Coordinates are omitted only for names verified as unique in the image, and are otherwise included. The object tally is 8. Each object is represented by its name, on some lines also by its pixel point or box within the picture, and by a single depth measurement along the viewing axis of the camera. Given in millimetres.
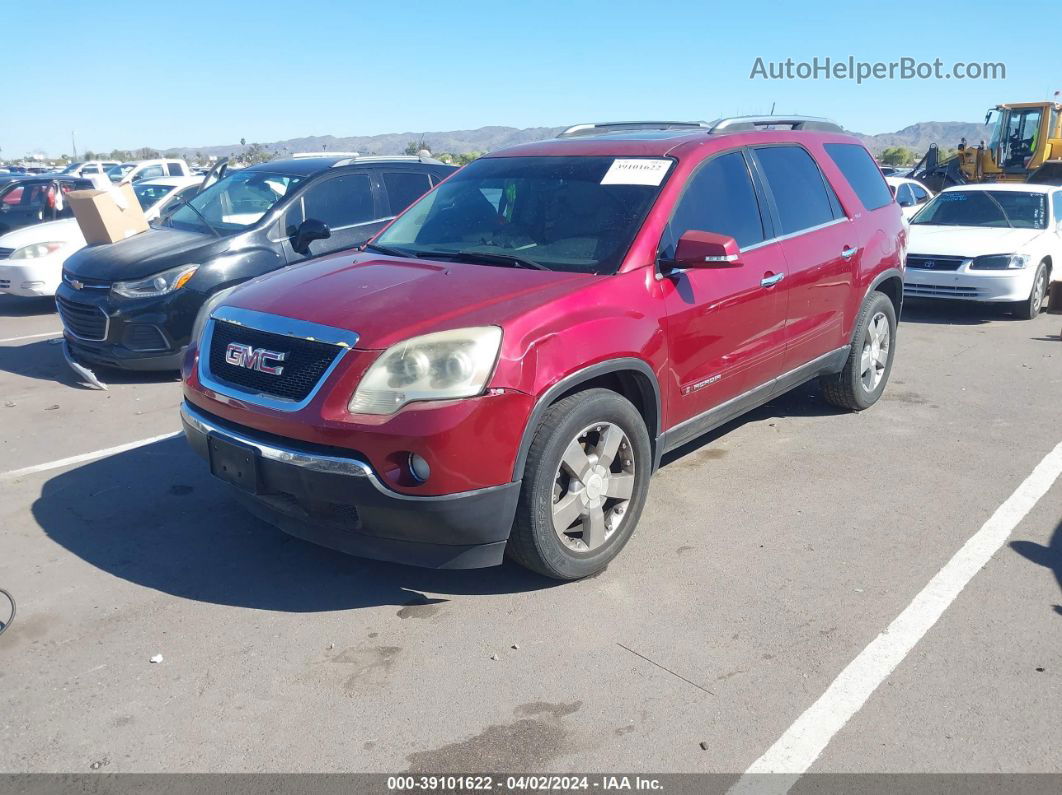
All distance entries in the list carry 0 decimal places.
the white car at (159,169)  24672
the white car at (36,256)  10242
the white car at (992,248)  9758
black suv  7098
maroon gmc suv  3338
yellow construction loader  23062
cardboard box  7703
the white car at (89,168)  26023
